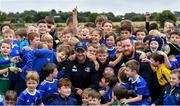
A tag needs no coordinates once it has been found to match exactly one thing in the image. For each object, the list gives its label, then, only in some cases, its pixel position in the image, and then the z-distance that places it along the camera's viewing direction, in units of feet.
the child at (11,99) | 28.14
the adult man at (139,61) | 28.50
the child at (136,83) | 26.66
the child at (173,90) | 25.60
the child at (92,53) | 29.50
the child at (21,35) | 34.25
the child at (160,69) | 27.89
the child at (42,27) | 37.32
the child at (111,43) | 32.12
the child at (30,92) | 26.48
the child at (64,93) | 26.86
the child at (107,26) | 35.70
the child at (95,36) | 32.45
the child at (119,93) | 25.71
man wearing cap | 29.22
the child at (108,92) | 28.25
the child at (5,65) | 30.04
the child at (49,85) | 27.61
